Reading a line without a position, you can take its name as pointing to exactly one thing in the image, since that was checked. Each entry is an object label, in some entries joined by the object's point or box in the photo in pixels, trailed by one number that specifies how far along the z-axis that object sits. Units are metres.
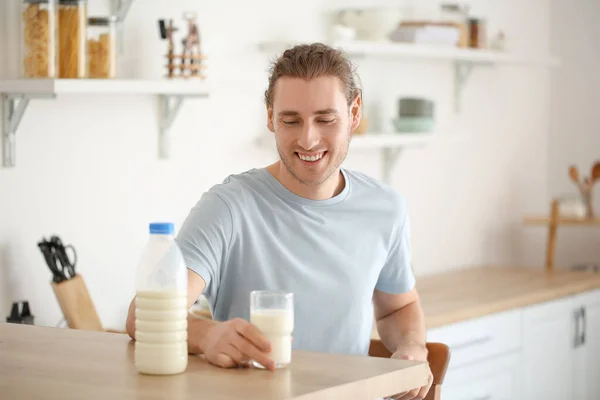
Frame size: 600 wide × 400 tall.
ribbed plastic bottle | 1.66
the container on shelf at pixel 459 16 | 4.54
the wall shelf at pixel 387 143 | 3.84
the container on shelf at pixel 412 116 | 4.25
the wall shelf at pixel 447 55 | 3.89
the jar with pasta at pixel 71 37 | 2.90
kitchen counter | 3.70
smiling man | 2.18
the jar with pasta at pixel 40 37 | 2.86
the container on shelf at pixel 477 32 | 4.62
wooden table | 1.55
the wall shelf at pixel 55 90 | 2.82
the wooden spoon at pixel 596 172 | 4.96
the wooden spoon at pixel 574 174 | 4.98
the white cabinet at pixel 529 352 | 3.68
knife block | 2.97
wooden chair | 2.37
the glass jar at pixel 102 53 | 3.01
